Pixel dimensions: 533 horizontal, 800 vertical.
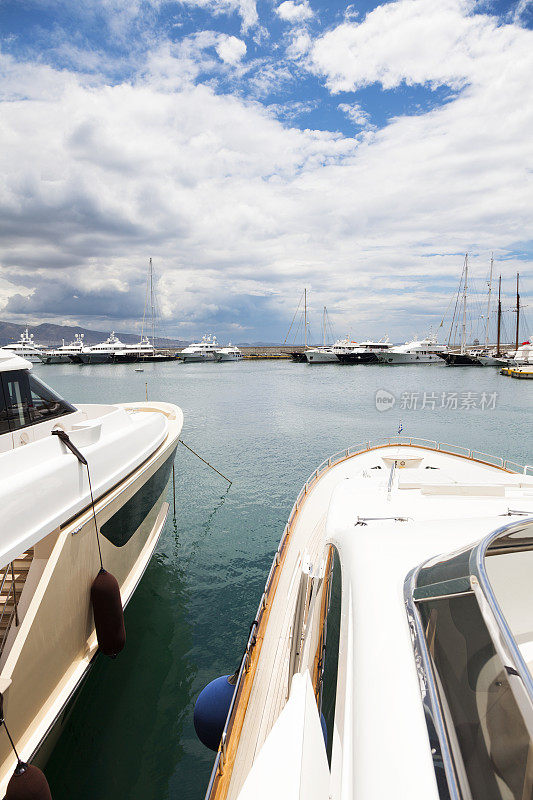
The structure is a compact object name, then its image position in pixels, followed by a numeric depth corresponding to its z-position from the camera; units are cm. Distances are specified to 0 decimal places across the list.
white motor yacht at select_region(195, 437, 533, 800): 179
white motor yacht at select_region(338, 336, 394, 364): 8269
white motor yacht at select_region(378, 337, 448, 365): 8075
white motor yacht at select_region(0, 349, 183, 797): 382
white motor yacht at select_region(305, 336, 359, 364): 8456
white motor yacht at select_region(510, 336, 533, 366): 6212
